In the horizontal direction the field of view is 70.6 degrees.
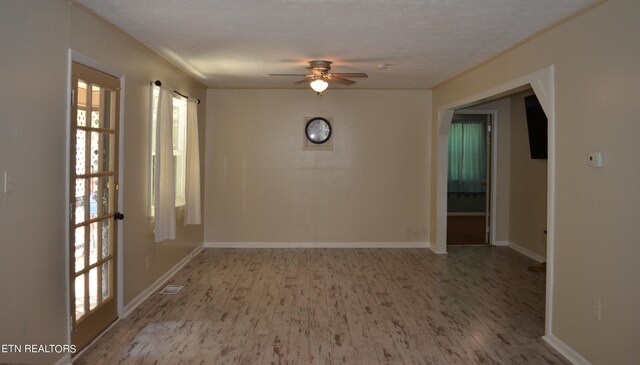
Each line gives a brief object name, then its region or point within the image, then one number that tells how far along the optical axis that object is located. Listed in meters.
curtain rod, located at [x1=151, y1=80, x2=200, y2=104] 4.47
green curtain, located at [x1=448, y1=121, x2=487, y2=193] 10.71
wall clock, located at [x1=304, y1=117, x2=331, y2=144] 7.03
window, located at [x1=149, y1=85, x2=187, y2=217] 5.61
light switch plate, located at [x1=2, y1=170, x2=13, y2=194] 2.34
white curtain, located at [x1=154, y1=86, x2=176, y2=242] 4.50
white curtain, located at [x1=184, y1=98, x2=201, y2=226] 5.67
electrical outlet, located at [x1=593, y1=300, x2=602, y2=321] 2.90
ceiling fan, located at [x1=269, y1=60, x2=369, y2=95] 4.86
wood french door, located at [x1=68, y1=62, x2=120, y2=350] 3.10
